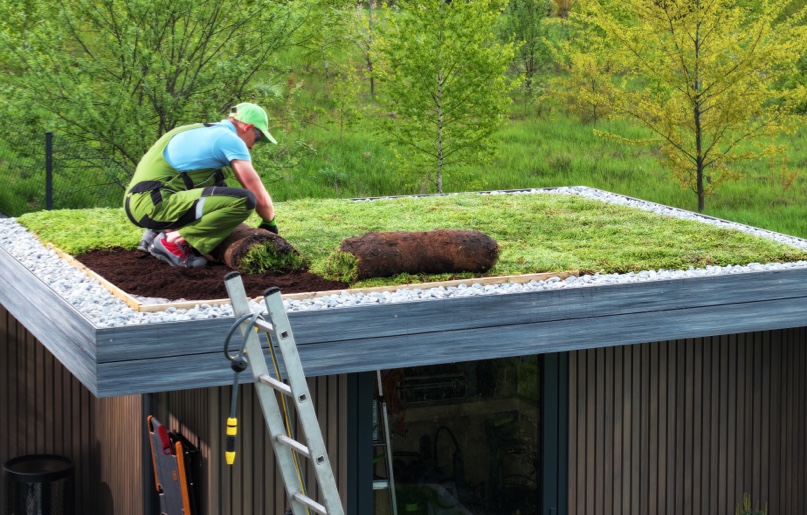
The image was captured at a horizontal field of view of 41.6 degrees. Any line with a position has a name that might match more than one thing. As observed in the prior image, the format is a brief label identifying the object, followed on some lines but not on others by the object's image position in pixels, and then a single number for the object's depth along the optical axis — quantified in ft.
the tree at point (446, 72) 50.29
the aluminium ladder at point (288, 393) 13.46
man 21.91
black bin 25.93
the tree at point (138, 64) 44.83
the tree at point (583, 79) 64.44
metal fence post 45.31
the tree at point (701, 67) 48.24
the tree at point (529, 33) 74.43
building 18.34
